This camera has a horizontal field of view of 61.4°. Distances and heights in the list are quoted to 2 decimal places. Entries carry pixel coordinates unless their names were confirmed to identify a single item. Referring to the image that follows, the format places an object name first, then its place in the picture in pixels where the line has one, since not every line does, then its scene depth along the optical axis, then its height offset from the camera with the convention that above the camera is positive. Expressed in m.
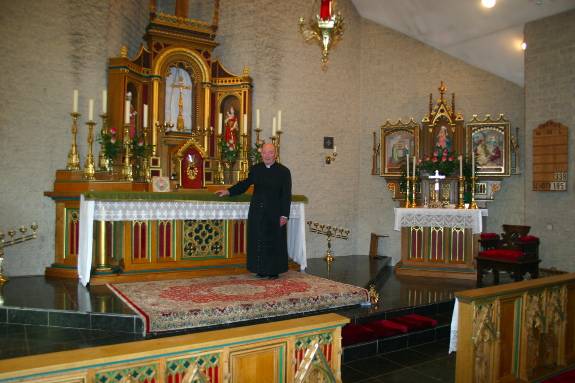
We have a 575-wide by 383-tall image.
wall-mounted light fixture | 10.19 +1.12
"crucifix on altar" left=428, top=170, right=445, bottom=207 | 8.52 +0.18
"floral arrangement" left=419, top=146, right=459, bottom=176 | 8.71 +0.65
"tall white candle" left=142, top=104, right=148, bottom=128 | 8.15 +1.33
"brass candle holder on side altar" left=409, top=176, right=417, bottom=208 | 8.55 +0.09
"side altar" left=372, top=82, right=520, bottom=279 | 8.16 +0.42
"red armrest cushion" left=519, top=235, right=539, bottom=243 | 7.34 -0.59
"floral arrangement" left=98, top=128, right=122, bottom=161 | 7.08 +0.76
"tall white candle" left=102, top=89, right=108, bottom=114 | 6.94 +1.33
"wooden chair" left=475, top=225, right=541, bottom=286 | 7.20 -0.82
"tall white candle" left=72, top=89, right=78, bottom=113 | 6.77 +1.28
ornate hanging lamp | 5.95 +2.13
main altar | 6.49 +0.44
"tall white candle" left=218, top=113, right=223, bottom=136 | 8.59 +1.30
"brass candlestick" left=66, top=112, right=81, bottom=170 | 7.10 +0.58
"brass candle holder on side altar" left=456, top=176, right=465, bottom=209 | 8.23 +0.10
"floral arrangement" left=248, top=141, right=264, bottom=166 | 8.12 +0.74
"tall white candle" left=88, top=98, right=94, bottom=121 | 6.71 +1.18
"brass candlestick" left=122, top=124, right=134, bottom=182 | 7.24 +0.55
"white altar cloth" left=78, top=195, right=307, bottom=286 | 6.15 -0.22
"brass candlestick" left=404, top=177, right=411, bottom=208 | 8.59 +0.04
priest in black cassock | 6.60 -0.27
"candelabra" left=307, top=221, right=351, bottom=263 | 9.63 -0.67
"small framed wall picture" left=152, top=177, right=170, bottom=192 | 6.93 +0.16
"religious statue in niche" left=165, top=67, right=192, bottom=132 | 8.58 +1.74
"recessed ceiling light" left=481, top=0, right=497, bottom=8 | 8.16 +3.34
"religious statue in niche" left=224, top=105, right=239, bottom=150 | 8.98 +1.31
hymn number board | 8.38 +0.78
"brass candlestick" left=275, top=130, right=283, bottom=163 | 7.95 +0.94
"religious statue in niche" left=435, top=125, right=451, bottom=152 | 9.43 +1.18
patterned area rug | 4.76 -1.14
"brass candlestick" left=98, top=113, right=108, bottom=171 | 7.21 +0.58
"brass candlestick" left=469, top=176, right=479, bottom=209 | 8.17 +0.10
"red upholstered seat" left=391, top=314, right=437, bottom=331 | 5.63 -1.45
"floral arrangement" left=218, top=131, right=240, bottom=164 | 7.93 +0.75
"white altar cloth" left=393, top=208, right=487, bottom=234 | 7.89 -0.31
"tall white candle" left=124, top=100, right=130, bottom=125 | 7.32 +1.24
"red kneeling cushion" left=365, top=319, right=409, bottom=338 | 5.32 -1.45
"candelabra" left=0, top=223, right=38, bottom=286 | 5.95 -0.63
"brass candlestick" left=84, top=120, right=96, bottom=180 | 6.90 +0.45
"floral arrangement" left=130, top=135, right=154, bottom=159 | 7.57 +0.74
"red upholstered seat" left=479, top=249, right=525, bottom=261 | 7.20 -0.82
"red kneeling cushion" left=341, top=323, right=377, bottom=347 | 5.09 -1.46
